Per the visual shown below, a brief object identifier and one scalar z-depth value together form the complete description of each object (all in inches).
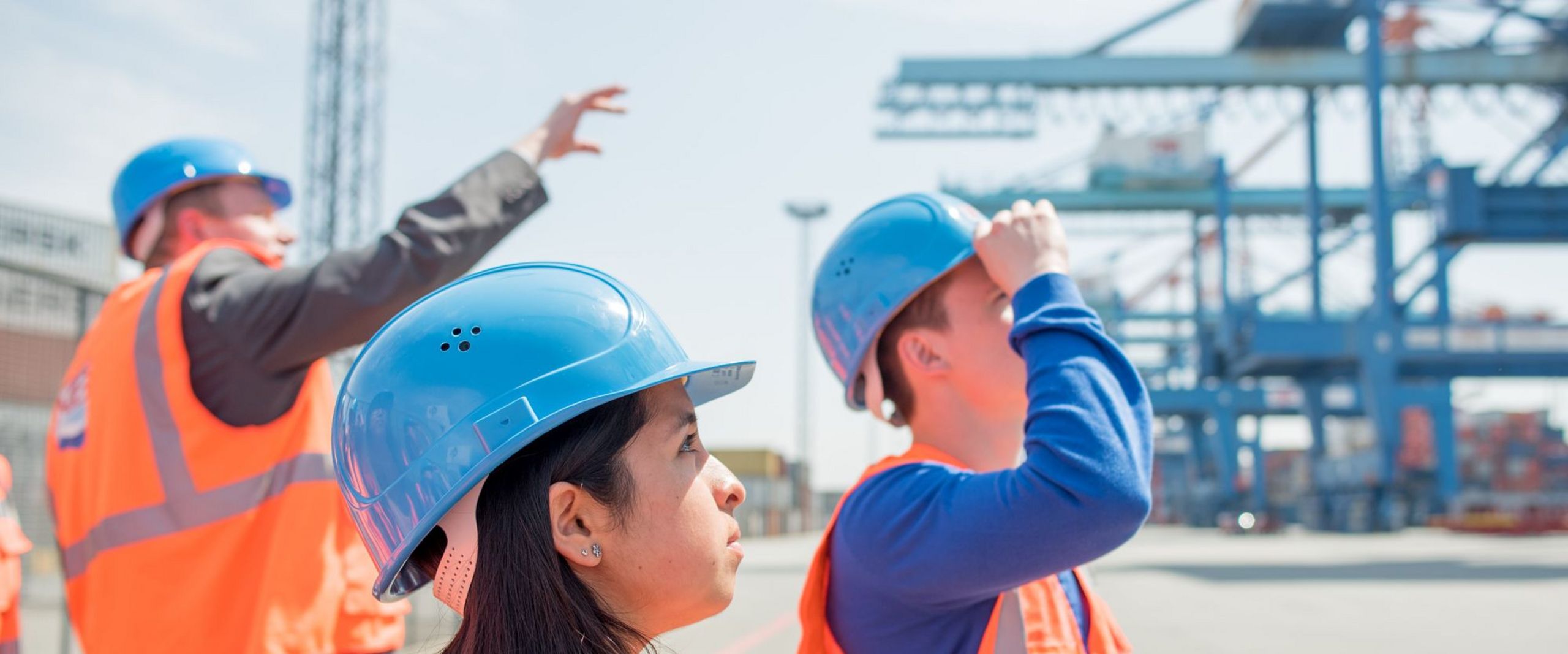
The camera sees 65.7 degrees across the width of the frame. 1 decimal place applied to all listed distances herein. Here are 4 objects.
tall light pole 1407.5
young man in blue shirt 64.1
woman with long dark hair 55.6
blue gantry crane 1013.2
